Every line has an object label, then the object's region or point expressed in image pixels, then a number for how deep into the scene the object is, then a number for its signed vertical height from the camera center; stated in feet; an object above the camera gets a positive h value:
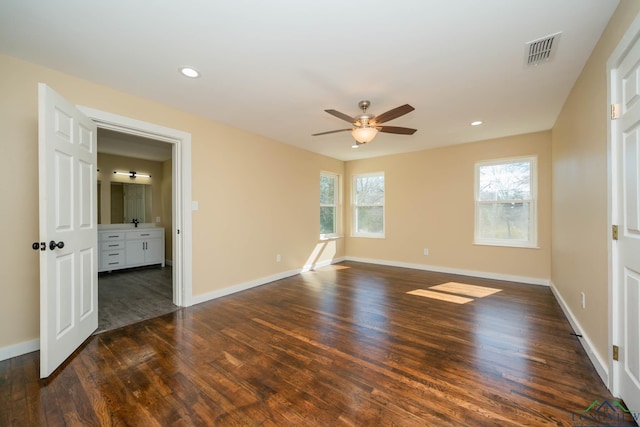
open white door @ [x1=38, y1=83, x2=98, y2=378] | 6.23 -0.40
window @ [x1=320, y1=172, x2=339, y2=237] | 19.89 +0.69
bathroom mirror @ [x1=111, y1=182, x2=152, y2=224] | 18.69 +0.82
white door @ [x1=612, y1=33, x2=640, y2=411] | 4.75 -0.22
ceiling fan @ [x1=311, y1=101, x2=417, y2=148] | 8.25 +3.12
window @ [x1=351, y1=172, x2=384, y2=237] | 19.97 +0.61
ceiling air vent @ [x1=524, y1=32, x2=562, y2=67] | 6.45 +4.21
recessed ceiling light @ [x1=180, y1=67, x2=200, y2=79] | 7.79 +4.26
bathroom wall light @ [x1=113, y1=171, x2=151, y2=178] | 18.83 +2.92
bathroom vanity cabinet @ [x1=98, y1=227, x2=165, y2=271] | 16.66 -2.29
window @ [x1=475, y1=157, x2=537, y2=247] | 14.40 +0.58
